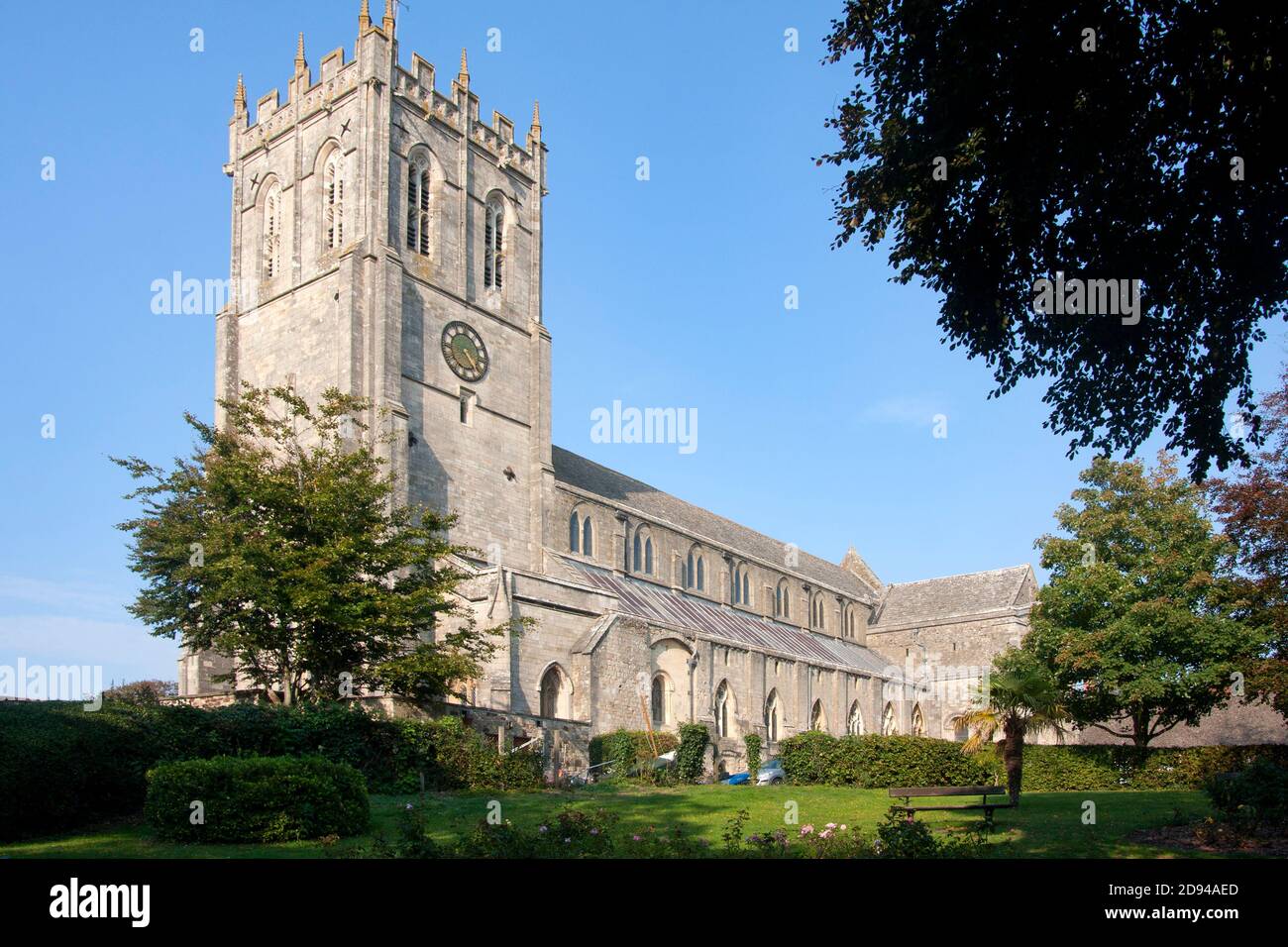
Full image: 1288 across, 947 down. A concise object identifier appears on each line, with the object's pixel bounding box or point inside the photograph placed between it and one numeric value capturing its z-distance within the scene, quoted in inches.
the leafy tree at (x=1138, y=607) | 1540.4
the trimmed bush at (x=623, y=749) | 1424.7
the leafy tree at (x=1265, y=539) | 1137.4
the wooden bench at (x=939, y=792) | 729.0
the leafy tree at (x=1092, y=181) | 541.6
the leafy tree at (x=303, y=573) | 1096.8
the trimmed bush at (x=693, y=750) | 1358.3
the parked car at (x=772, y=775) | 1333.7
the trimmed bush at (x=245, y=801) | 665.6
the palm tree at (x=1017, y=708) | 854.5
